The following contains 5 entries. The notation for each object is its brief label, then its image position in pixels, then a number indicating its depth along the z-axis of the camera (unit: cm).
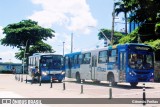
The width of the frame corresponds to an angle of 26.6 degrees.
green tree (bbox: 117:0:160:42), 4120
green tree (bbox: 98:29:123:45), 9506
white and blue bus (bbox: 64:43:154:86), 2438
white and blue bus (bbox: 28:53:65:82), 3441
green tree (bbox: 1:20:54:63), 8156
